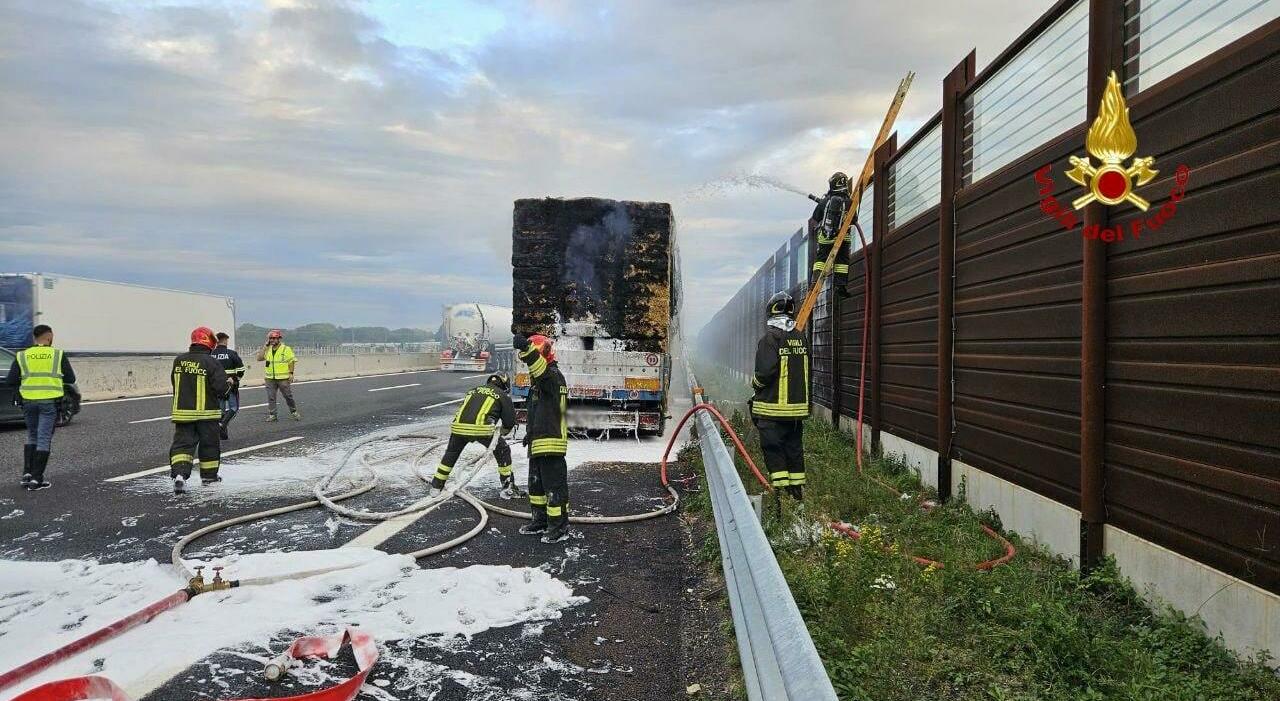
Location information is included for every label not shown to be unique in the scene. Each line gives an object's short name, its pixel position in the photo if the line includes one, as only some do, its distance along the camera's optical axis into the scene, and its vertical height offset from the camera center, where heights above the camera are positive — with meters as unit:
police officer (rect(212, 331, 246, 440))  12.47 -0.27
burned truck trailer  11.78 +0.85
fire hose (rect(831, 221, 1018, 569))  4.69 -1.30
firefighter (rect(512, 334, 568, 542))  6.33 -0.81
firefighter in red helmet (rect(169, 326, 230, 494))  8.23 -0.65
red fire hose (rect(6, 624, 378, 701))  3.11 -1.46
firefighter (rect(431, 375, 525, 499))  7.73 -0.78
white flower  4.30 -1.31
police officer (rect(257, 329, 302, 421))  14.30 -0.39
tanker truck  38.41 +0.88
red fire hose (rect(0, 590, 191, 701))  3.26 -1.43
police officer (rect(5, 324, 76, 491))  7.96 -0.52
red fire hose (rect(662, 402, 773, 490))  6.21 -0.66
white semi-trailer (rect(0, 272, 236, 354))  23.62 +1.21
